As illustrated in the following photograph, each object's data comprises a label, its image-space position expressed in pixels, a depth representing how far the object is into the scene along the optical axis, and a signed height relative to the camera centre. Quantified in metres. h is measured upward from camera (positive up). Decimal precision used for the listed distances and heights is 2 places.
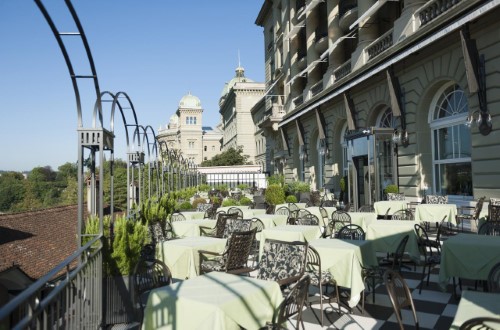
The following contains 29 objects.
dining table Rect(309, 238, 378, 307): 5.71 -1.25
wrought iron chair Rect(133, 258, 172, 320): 4.70 -1.28
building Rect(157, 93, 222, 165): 109.81 +13.28
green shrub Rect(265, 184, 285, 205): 18.67 -0.72
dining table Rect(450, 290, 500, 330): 3.19 -1.12
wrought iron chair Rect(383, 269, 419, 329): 3.60 -1.03
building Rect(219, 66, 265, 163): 72.56 +12.32
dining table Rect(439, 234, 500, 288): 5.68 -1.18
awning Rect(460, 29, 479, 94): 11.66 +3.38
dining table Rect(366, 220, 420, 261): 7.57 -1.15
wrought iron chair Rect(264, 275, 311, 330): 3.72 -1.23
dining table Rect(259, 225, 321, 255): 7.97 -1.10
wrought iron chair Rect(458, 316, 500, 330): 2.66 -1.01
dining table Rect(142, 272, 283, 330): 3.58 -1.17
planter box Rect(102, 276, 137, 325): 5.30 -1.58
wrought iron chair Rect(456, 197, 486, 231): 11.28 -1.15
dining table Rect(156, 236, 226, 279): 6.64 -1.24
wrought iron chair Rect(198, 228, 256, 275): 6.42 -1.27
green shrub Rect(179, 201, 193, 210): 16.27 -1.00
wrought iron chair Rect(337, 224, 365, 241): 7.65 -1.08
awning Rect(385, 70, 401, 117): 16.17 +3.36
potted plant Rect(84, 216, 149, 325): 5.35 -1.16
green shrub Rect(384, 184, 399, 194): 16.23 -0.47
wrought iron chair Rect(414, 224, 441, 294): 6.64 -1.37
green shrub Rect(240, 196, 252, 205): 17.75 -0.96
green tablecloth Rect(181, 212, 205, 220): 12.10 -1.03
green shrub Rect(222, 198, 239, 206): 16.08 -0.92
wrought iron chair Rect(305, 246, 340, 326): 5.55 -1.40
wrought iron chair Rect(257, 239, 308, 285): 5.42 -1.13
